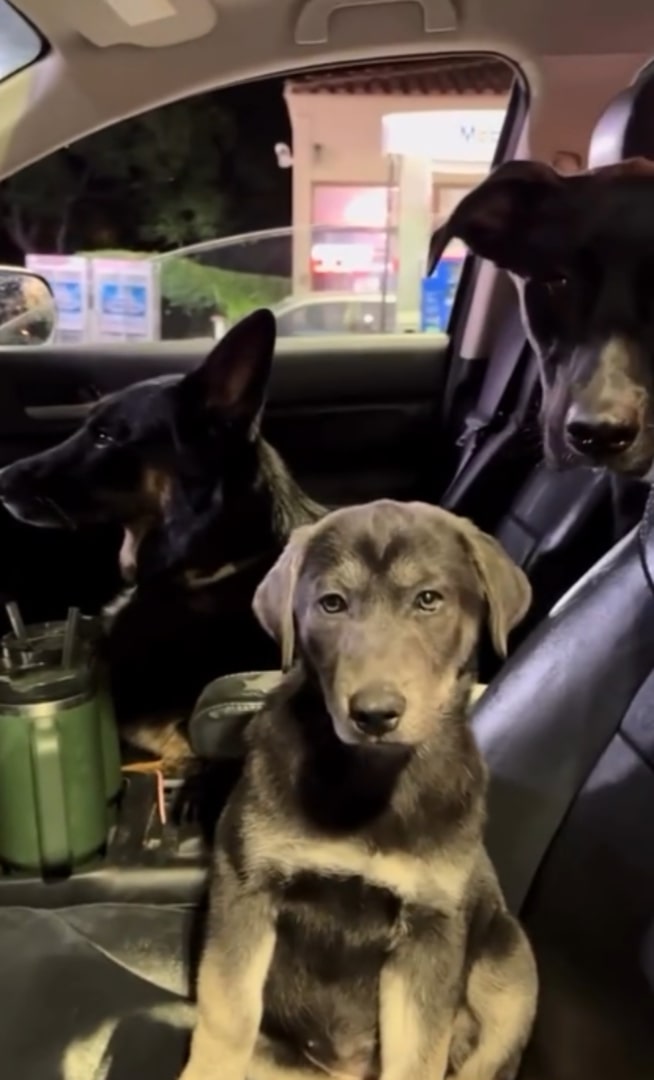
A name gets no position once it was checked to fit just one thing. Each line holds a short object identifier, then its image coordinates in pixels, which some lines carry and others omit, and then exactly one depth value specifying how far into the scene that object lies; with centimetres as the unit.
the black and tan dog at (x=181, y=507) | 180
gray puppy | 112
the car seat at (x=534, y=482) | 143
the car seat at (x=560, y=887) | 117
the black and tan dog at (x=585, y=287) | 121
